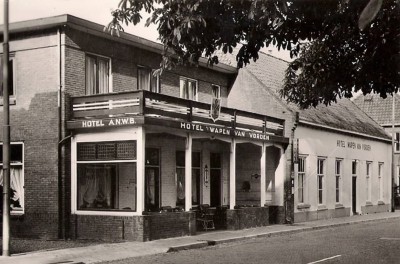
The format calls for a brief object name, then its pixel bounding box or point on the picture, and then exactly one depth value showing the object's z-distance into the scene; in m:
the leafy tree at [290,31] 7.17
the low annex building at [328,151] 24.48
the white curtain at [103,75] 18.35
